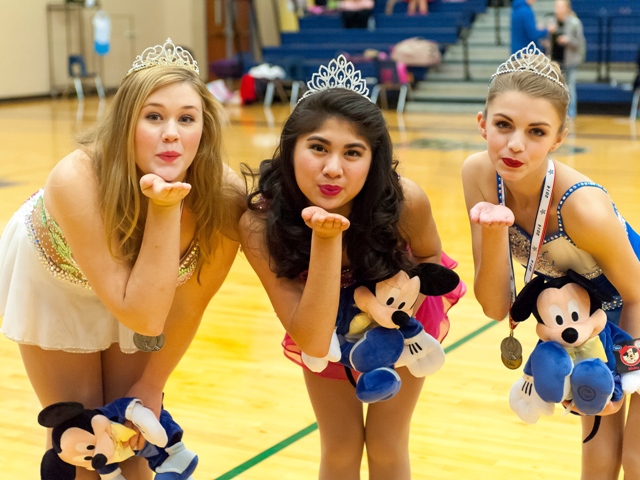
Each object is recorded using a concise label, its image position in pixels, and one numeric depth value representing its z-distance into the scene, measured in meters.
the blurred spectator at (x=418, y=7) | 16.41
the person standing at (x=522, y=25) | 10.85
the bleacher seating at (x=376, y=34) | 15.83
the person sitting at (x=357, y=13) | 16.70
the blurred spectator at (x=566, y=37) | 12.02
